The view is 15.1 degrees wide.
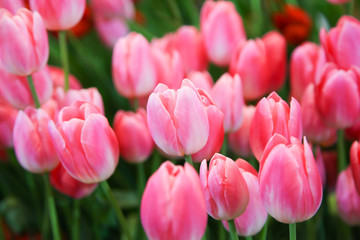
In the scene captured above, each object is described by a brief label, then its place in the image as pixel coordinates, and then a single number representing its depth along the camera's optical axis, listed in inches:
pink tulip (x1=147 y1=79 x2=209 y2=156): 43.6
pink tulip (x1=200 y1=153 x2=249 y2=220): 42.4
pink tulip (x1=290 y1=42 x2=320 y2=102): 50.9
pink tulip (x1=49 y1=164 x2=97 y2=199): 49.1
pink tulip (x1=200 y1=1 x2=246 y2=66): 53.3
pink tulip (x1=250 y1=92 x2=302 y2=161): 43.8
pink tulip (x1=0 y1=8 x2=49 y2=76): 46.9
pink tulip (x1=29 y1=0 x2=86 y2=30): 48.8
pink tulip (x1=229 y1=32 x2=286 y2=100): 51.2
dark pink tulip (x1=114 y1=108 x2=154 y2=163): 49.5
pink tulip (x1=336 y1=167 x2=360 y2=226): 47.8
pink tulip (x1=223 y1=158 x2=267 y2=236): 43.9
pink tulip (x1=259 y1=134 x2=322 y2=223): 42.1
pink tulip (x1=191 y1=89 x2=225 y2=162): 44.6
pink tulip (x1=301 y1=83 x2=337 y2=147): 48.9
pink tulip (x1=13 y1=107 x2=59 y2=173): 47.3
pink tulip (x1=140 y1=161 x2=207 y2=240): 40.5
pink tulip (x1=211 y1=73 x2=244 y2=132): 48.2
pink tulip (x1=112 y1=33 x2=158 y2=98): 50.6
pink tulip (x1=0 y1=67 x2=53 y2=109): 49.2
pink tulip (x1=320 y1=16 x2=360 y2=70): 47.9
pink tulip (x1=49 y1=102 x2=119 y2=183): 44.6
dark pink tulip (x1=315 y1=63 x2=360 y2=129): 47.0
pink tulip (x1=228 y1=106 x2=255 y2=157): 50.1
